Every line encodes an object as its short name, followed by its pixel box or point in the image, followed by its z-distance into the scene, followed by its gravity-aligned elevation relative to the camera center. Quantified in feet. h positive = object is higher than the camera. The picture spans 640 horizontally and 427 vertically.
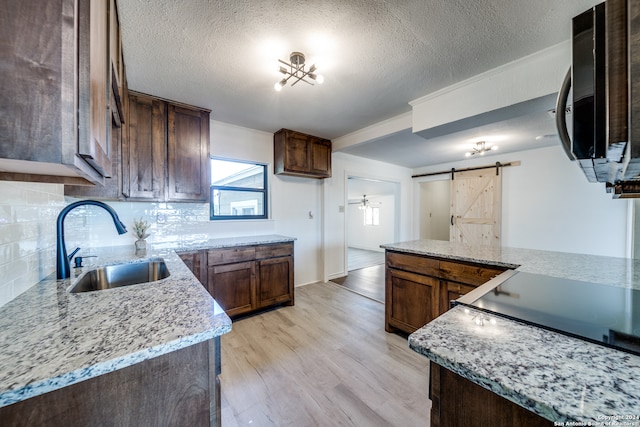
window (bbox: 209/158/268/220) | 10.42 +1.03
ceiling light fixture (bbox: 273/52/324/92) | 5.77 +3.73
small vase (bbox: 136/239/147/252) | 7.63 -1.12
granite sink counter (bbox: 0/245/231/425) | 1.84 -1.23
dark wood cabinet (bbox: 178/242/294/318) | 8.25 -2.44
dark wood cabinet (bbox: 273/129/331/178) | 10.97 +2.84
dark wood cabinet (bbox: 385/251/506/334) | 6.07 -2.16
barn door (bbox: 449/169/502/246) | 15.01 +0.35
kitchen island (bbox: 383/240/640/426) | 1.46 -1.21
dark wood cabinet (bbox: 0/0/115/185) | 1.55 +0.90
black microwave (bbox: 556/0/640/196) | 1.22 +0.75
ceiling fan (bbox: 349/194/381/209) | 25.86 +0.98
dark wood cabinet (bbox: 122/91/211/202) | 7.59 +2.10
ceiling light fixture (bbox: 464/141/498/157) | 12.36 +3.49
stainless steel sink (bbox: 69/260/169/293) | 4.72 -1.44
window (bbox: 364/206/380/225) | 25.21 -0.37
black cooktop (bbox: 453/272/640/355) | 2.26 -1.17
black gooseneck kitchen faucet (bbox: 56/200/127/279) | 3.95 -0.70
